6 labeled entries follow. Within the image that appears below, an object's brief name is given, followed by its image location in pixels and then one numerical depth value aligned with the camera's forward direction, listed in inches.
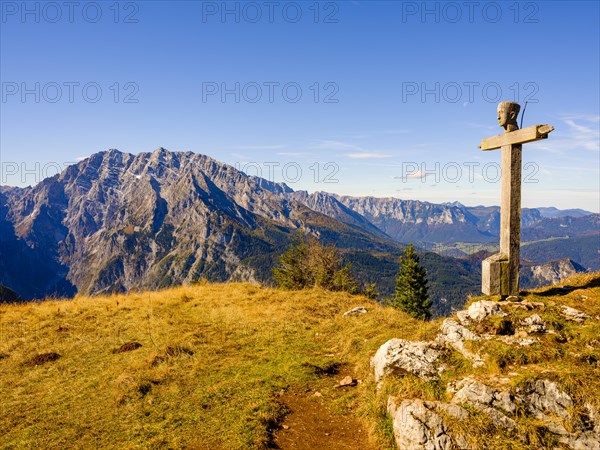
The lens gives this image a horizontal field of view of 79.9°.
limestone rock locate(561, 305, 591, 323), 430.6
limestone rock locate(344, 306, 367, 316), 751.1
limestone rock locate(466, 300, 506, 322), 444.1
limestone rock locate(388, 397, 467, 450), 302.8
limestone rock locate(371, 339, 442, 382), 396.8
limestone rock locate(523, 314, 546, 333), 412.2
